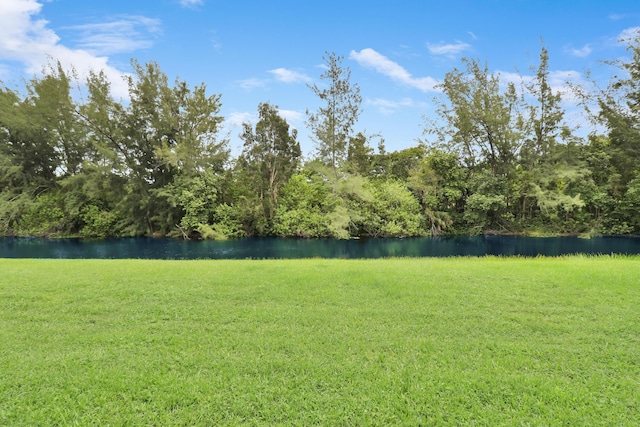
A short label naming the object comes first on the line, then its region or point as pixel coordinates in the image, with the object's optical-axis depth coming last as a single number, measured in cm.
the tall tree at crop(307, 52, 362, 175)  2402
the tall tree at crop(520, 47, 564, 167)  2541
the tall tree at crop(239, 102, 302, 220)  2561
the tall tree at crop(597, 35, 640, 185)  2188
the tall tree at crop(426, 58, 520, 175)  2527
